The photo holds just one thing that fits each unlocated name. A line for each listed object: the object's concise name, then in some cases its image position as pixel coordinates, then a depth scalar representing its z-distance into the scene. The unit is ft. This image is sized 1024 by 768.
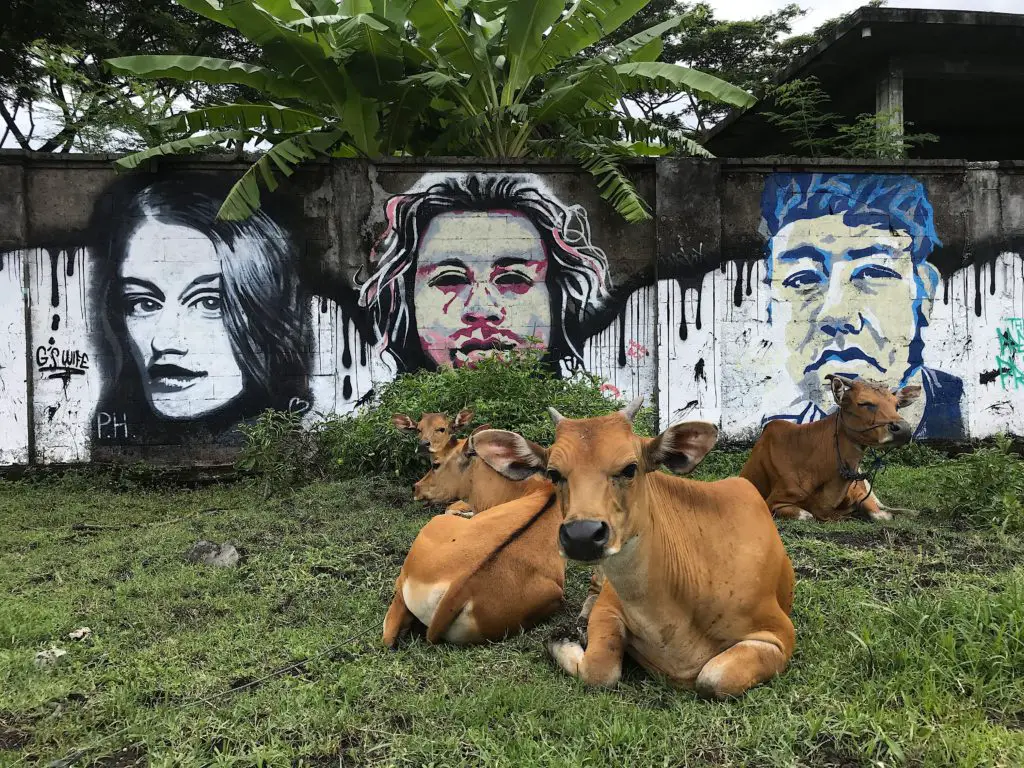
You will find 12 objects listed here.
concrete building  34.53
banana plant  27.86
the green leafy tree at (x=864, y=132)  31.83
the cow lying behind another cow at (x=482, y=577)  11.91
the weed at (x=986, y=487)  18.97
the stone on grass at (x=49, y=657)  11.76
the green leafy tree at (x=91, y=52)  33.83
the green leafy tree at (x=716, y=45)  70.69
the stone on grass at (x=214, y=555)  16.96
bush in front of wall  24.08
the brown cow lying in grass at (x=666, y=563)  9.62
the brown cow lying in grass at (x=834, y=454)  20.12
